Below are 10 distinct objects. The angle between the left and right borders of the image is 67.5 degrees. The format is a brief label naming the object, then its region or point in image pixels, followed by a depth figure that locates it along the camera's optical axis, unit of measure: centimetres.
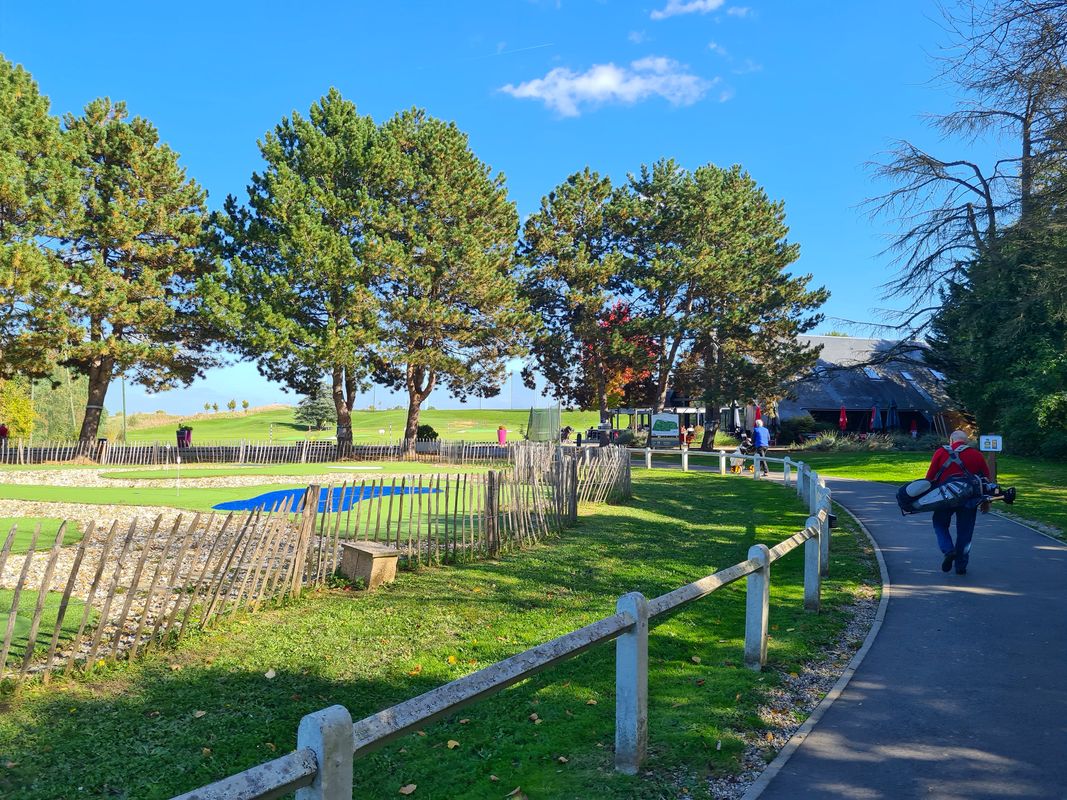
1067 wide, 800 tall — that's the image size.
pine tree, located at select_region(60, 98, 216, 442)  3384
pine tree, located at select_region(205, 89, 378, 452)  3547
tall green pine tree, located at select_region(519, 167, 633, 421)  4262
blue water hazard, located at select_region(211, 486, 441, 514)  1720
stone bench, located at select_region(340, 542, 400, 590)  905
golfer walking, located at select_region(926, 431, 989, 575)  972
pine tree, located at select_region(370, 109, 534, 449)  3809
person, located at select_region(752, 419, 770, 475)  2694
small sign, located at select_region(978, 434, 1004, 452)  1365
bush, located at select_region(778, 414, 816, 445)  4628
